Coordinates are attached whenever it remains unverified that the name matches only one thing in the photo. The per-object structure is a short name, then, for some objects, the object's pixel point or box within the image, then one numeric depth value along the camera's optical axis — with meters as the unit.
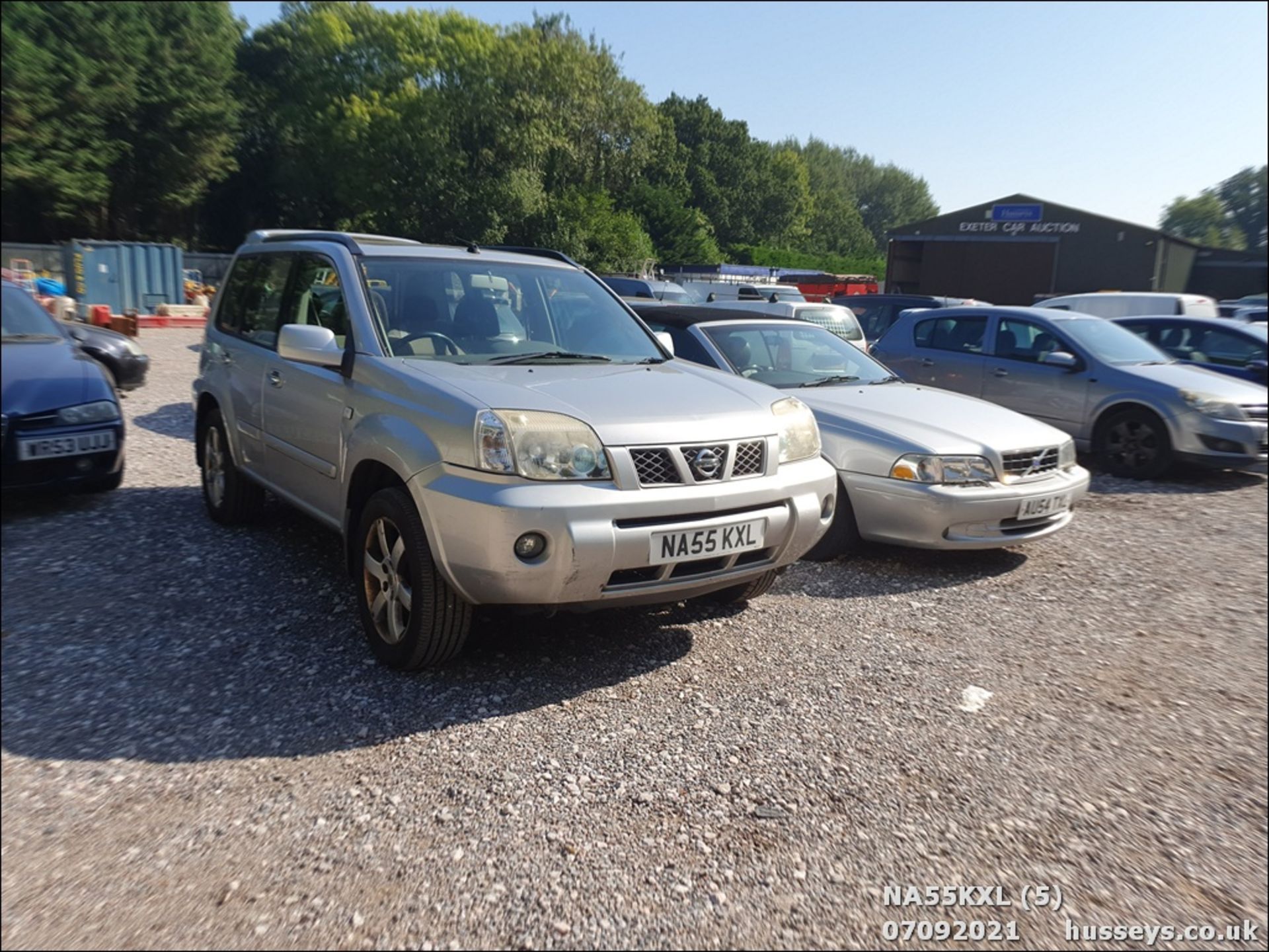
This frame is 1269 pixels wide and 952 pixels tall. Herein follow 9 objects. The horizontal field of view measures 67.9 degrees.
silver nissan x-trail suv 3.30
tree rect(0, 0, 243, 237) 30.73
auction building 33.72
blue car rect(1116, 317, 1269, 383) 9.94
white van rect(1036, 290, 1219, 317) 14.75
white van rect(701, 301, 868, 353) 10.40
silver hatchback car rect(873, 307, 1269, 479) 7.98
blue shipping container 22.52
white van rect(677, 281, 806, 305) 21.05
